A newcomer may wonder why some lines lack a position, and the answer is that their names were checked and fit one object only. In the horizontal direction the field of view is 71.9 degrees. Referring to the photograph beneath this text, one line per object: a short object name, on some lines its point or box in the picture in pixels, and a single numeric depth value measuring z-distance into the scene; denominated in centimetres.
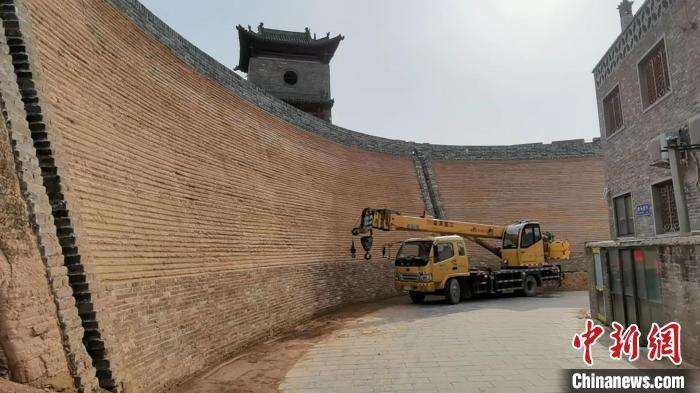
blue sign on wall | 992
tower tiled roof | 2727
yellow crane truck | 1423
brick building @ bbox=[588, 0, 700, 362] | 711
